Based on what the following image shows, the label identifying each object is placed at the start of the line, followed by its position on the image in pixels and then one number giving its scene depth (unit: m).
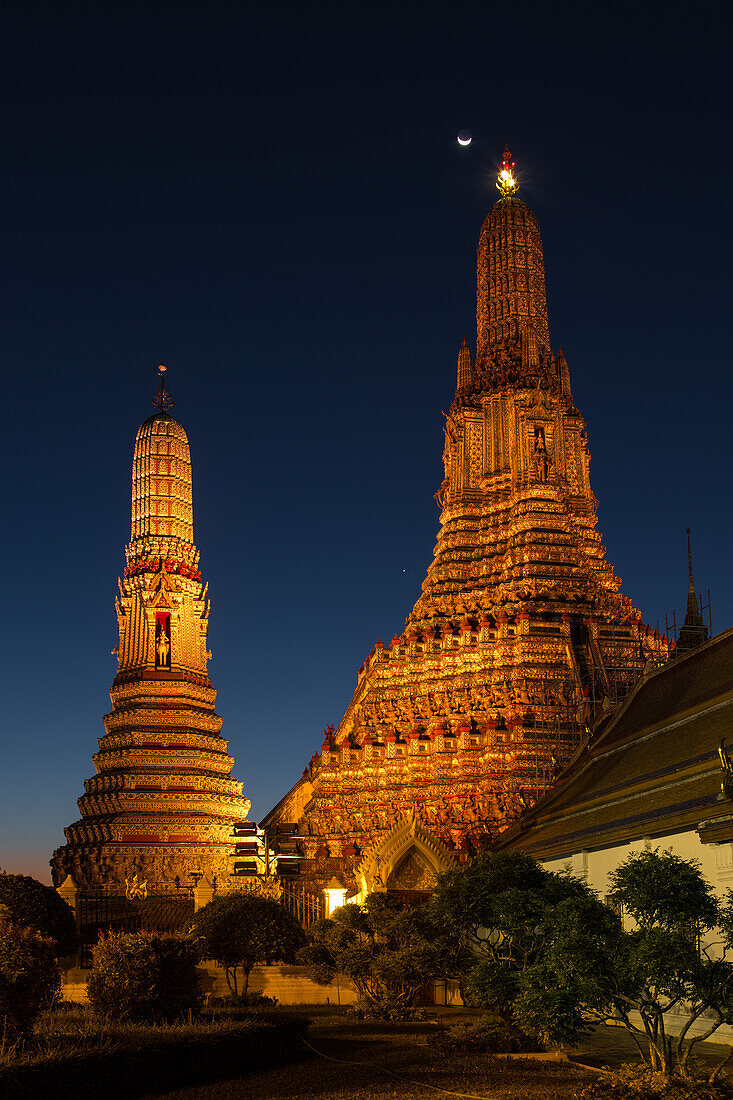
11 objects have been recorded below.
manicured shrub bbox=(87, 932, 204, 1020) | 23.27
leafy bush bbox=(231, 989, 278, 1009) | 29.39
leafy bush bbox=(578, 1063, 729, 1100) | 15.32
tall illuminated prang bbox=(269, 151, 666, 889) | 50.88
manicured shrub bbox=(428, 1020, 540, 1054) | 21.22
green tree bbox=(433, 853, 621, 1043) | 16.33
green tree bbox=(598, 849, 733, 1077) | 15.12
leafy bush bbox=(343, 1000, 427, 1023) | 26.86
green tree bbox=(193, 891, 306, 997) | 29.86
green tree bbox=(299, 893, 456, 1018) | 25.83
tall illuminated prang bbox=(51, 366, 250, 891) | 58.22
